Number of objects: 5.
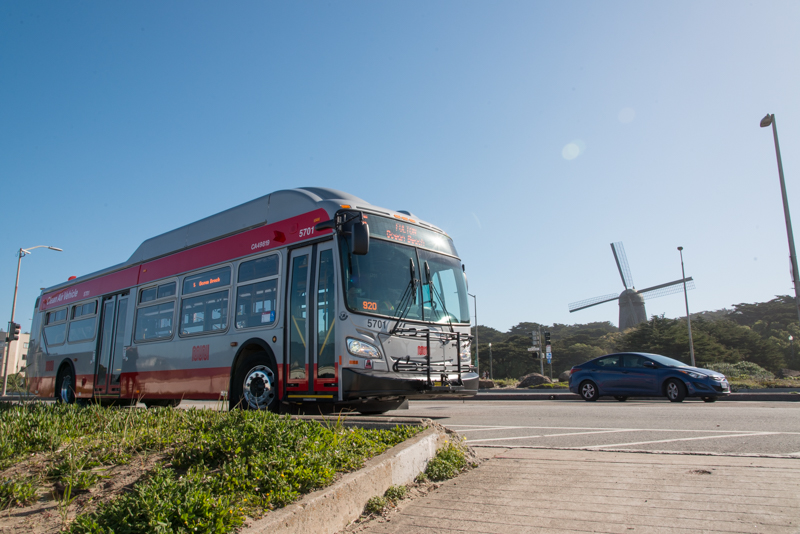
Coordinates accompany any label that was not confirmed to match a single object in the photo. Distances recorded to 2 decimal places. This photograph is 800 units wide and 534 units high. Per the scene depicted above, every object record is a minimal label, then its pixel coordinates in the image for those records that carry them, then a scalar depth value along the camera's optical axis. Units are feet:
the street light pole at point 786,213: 58.44
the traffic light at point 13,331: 81.79
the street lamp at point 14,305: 109.50
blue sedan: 44.73
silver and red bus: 24.90
